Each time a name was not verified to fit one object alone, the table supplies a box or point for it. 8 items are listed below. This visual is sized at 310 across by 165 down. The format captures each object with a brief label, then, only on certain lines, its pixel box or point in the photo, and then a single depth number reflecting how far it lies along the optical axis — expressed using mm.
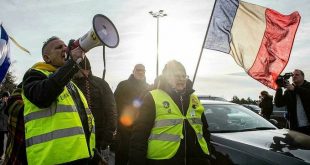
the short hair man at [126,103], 5742
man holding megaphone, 2307
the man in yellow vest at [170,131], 3312
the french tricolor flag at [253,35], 5684
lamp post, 29453
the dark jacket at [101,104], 4083
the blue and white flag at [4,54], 6754
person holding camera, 5453
